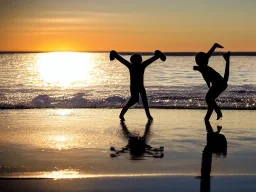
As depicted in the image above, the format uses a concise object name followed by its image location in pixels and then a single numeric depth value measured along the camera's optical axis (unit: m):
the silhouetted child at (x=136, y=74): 13.17
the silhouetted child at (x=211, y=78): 12.22
